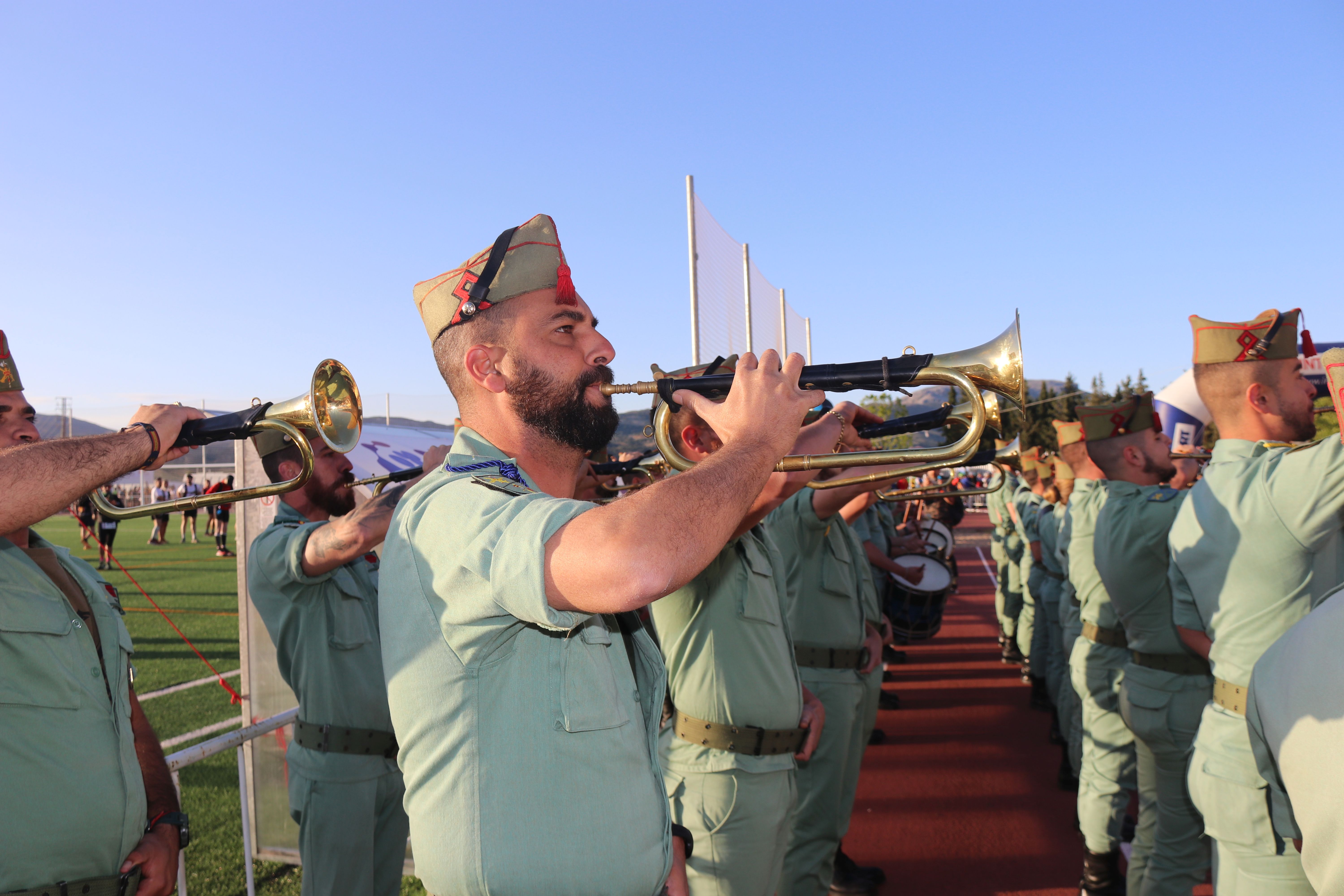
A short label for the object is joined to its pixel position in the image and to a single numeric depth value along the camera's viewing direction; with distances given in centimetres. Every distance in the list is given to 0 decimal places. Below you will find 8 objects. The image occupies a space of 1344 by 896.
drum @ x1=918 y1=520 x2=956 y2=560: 959
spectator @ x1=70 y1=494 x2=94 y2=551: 2375
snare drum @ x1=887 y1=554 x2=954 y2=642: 765
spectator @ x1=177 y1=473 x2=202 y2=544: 2667
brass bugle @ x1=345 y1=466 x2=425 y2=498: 391
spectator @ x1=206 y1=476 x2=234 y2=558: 2648
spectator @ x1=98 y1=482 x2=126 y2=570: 2071
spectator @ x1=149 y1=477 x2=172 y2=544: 3175
